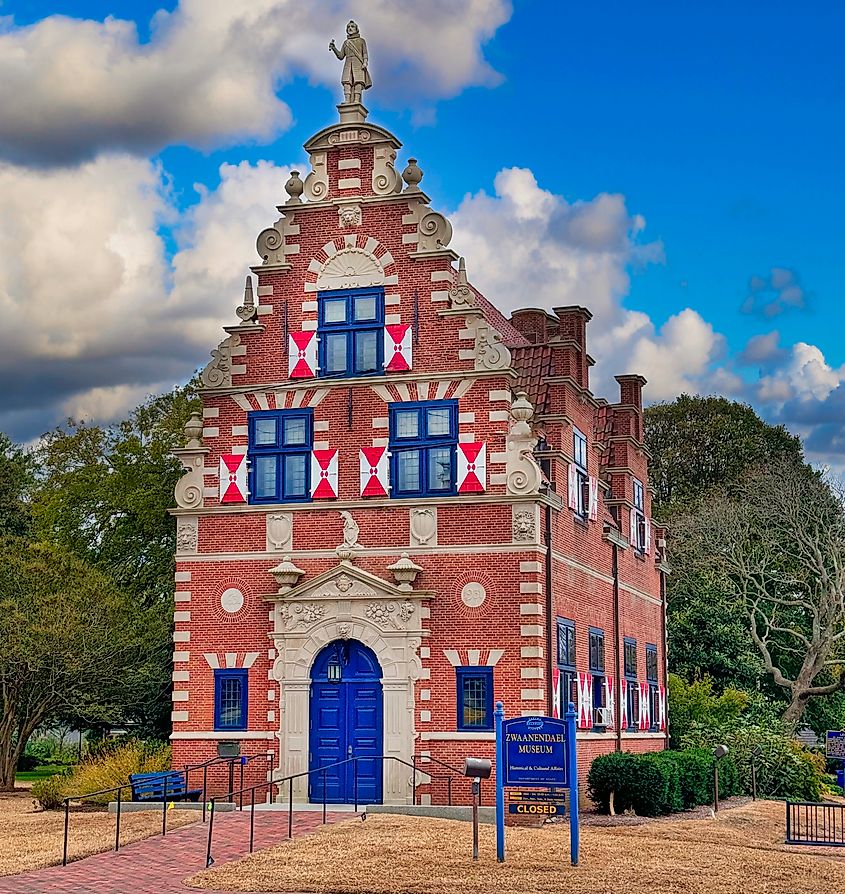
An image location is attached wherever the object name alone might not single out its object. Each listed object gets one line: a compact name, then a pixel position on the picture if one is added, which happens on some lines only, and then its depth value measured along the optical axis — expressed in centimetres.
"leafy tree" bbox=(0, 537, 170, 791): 3319
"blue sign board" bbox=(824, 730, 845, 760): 3228
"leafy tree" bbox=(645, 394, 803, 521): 6112
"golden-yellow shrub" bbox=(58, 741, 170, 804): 2744
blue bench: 2523
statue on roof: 2880
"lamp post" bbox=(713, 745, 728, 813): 2620
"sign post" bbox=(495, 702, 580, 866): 1880
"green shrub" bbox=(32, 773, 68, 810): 2781
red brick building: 2569
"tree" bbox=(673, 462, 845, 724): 4644
